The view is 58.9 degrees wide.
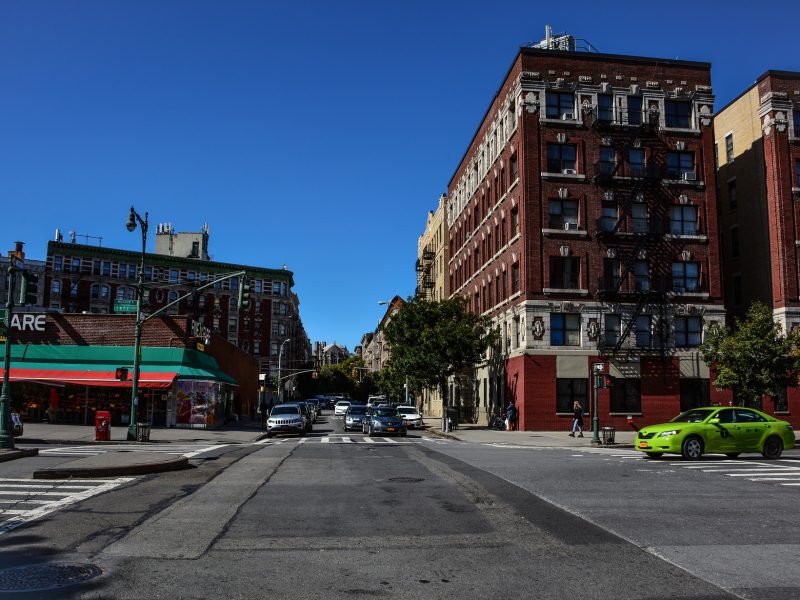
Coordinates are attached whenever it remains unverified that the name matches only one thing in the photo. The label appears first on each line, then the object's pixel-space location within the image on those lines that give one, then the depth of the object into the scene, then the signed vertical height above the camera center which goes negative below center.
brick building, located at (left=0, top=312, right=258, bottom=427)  37.09 +0.75
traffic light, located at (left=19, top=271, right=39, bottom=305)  21.23 +2.80
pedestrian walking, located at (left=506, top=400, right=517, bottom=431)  40.06 -1.51
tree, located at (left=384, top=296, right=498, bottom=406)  44.88 +3.26
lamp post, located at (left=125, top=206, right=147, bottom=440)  27.55 +2.38
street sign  36.30 +4.03
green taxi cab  19.55 -1.15
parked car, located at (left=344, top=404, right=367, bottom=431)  42.38 -1.76
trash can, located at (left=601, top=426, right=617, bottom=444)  28.50 -1.70
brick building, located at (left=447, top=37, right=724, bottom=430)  39.97 +9.04
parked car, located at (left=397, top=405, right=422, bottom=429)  47.31 -1.82
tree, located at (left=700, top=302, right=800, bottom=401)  31.12 +1.48
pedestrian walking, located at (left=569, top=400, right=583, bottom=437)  34.34 -1.30
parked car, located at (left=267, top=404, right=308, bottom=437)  34.66 -1.63
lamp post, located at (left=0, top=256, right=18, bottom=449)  20.55 -0.68
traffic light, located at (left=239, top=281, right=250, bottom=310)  27.36 +3.52
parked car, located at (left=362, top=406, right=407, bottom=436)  35.28 -1.77
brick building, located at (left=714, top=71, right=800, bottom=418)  41.62 +11.86
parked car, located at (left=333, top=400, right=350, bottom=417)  71.75 -2.07
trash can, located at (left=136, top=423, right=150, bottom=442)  28.25 -1.92
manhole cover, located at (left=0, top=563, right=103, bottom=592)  6.43 -1.83
